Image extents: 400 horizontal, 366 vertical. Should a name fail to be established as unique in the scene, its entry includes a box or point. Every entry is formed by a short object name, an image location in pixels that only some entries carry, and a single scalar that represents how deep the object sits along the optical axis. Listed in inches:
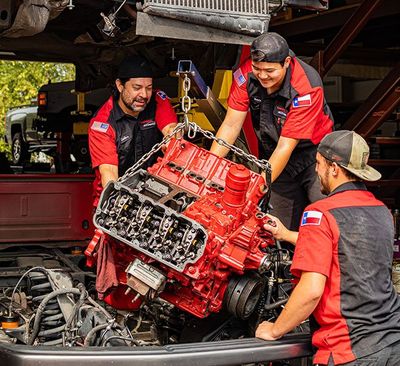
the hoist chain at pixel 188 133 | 146.9
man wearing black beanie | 186.1
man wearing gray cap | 124.0
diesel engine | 136.3
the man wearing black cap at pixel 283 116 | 165.2
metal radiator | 156.3
